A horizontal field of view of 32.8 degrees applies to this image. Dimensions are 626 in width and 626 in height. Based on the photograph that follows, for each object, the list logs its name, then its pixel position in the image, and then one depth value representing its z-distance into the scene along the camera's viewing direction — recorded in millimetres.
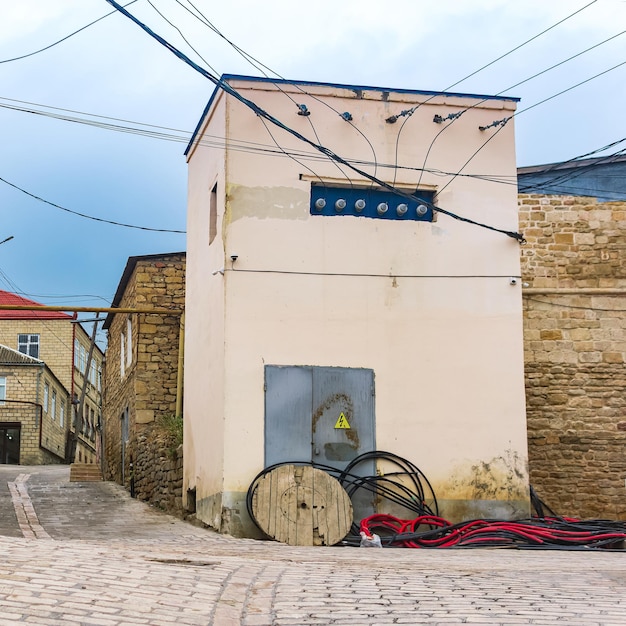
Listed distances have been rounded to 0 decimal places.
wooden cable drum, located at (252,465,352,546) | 14438
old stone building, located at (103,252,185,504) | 23188
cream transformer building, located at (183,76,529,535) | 15531
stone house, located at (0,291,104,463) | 51309
